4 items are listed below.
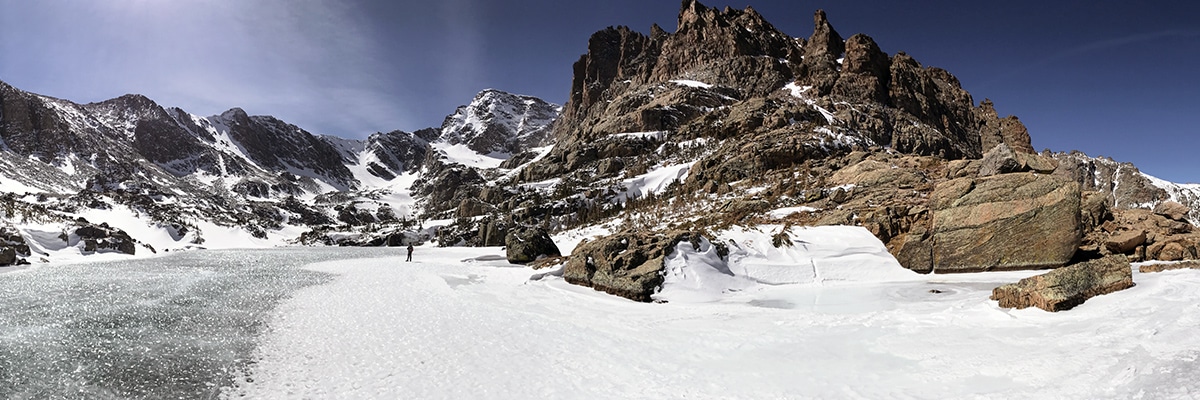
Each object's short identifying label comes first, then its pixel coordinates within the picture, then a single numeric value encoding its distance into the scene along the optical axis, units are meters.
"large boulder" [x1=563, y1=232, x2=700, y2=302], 15.14
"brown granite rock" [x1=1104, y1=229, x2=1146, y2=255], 16.59
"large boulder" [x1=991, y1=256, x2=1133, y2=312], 9.30
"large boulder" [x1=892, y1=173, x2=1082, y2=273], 16.38
